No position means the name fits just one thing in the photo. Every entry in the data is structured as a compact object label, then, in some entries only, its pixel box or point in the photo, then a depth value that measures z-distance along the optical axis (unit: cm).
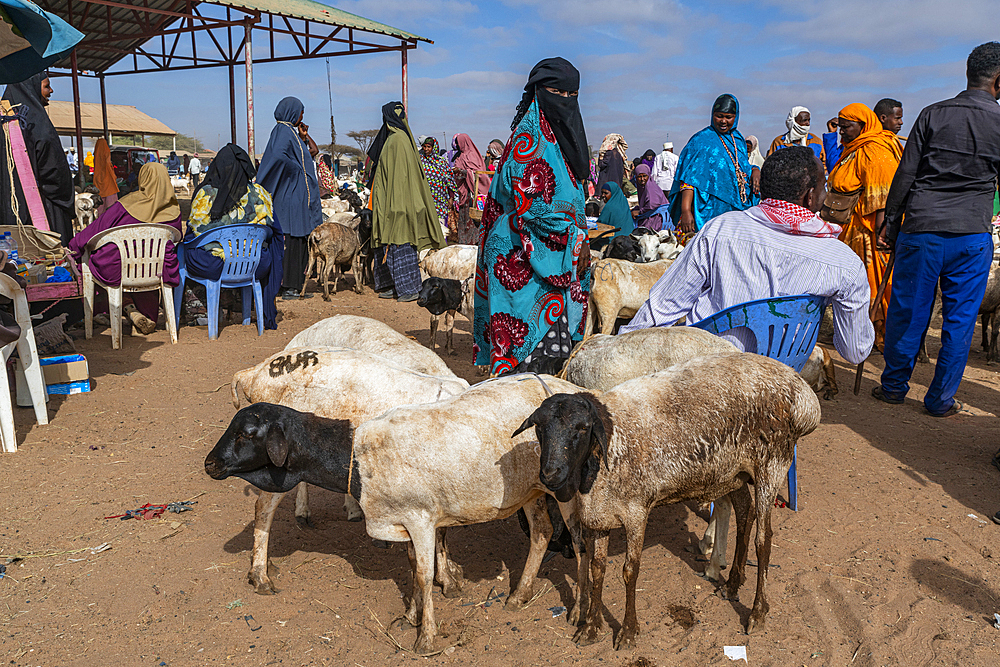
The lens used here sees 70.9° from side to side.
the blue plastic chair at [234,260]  797
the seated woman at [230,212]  800
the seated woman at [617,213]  1027
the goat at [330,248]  1070
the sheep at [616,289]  691
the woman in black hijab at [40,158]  718
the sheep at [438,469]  281
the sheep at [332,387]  334
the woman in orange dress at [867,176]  727
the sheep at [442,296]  720
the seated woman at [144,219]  756
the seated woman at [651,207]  1166
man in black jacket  546
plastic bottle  552
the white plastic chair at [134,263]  746
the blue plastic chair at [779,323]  367
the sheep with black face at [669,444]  258
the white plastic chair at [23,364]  481
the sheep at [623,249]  831
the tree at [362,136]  4581
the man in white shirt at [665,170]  1490
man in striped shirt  371
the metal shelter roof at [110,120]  2899
